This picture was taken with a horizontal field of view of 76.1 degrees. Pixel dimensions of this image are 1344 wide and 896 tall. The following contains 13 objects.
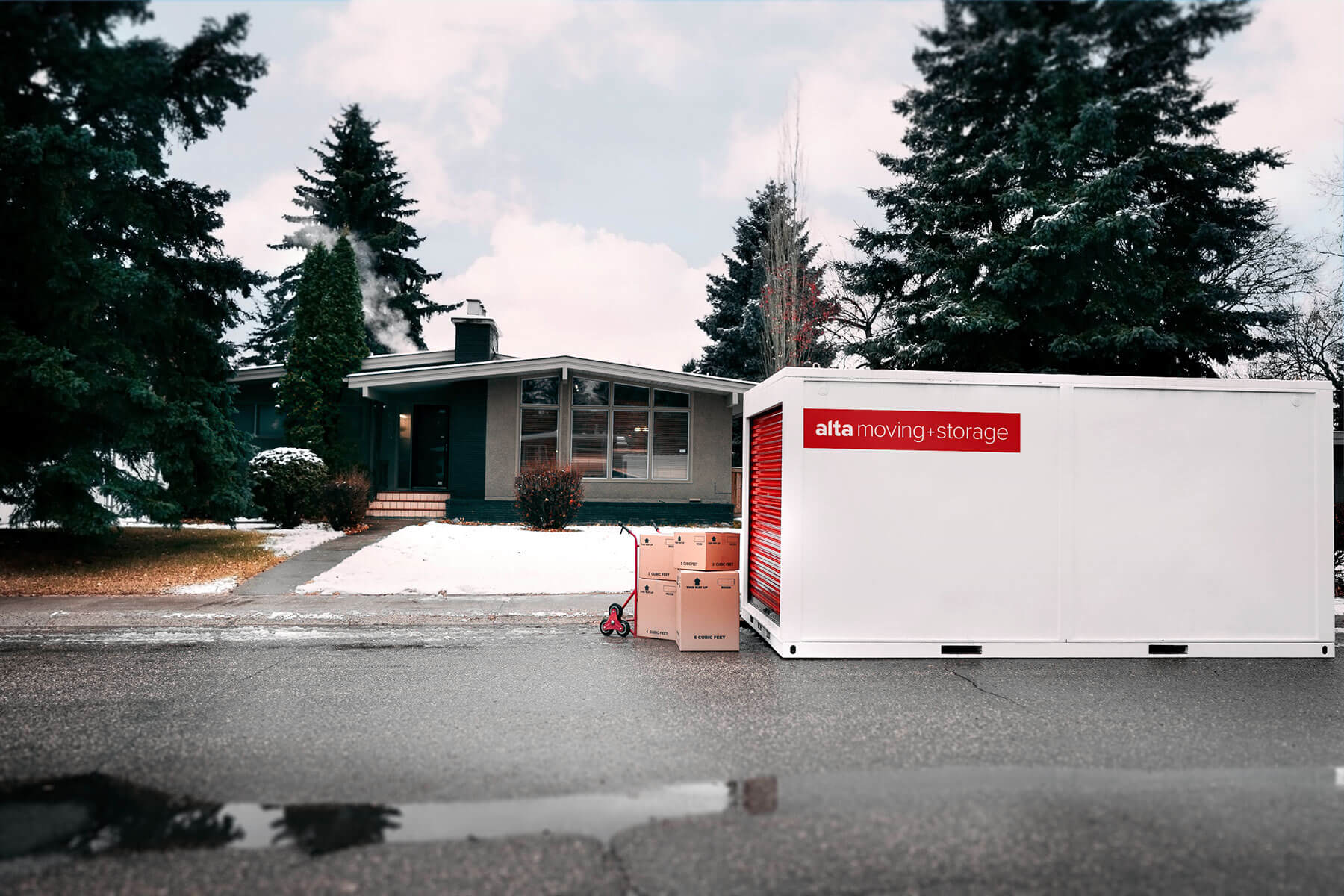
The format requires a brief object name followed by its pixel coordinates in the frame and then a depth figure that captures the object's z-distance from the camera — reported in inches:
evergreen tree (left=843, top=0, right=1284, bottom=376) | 568.1
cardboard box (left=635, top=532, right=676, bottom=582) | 308.8
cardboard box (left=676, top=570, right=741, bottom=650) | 293.0
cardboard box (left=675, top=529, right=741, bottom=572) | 303.0
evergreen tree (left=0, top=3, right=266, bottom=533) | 401.1
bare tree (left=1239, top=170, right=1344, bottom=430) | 926.4
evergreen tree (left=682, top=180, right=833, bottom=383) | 1380.4
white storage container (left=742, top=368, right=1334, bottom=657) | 286.2
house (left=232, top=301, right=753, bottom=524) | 764.0
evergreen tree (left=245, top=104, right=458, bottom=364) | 1518.2
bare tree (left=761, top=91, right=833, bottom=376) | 1020.5
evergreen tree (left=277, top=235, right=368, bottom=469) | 828.0
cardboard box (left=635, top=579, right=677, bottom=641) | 312.5
